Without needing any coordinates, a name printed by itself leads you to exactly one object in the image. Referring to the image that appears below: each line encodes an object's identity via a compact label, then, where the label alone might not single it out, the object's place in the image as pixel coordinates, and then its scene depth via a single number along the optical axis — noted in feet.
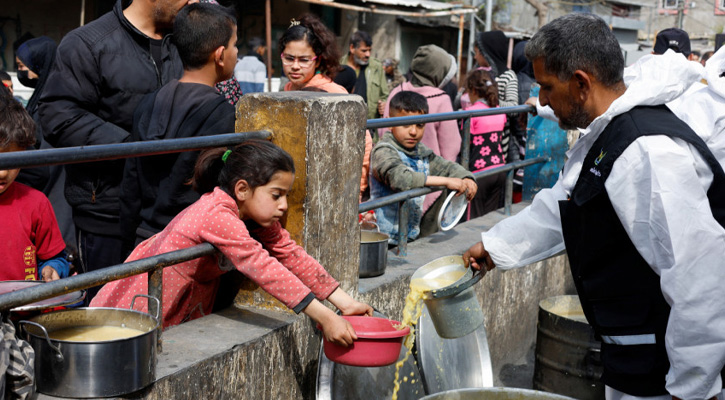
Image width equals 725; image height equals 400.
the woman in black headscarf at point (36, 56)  16.14
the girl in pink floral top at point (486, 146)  19.93
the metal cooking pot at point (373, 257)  11.81
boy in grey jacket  14.42
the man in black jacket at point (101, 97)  10.64
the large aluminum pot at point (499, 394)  8.21
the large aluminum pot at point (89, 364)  6.77
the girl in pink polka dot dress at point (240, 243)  8.66
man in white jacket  6.91
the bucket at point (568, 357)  12.97
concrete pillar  9.59
